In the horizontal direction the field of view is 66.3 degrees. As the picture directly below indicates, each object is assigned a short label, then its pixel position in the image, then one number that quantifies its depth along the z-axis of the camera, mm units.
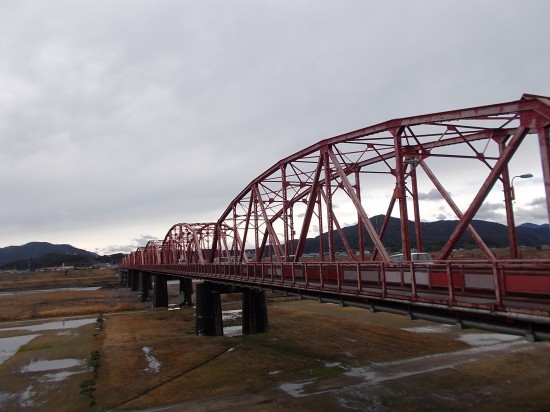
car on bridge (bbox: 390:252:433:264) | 23698
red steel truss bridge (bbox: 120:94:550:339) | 12500
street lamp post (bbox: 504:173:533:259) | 17938
